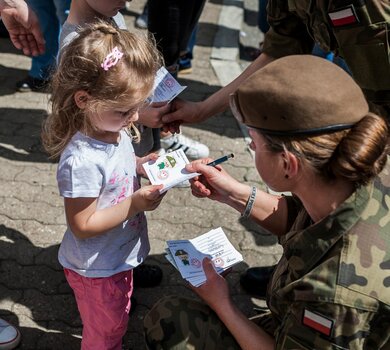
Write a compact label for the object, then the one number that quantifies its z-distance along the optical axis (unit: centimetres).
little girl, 184
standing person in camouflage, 191
